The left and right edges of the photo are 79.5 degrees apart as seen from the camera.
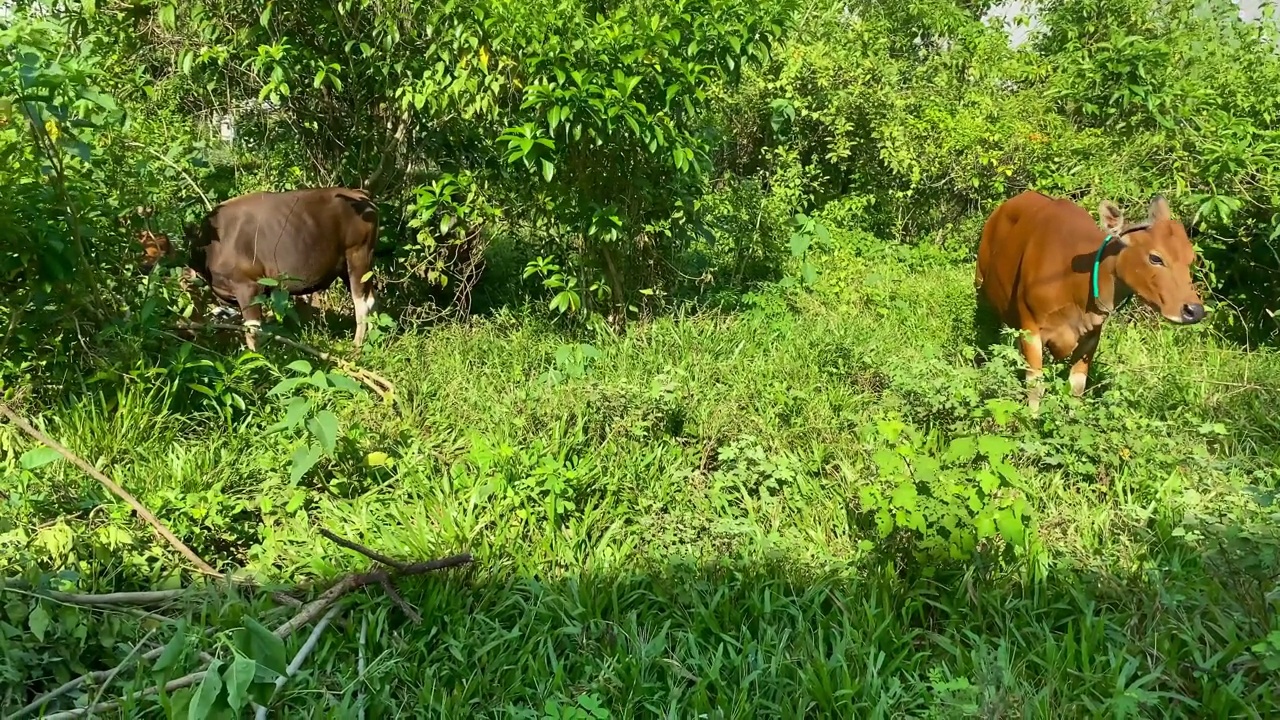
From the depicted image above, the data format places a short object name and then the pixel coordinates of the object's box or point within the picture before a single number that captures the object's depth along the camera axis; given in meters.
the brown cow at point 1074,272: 3.63
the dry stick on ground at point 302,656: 1.95
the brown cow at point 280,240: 4.72
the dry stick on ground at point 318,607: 1.99
